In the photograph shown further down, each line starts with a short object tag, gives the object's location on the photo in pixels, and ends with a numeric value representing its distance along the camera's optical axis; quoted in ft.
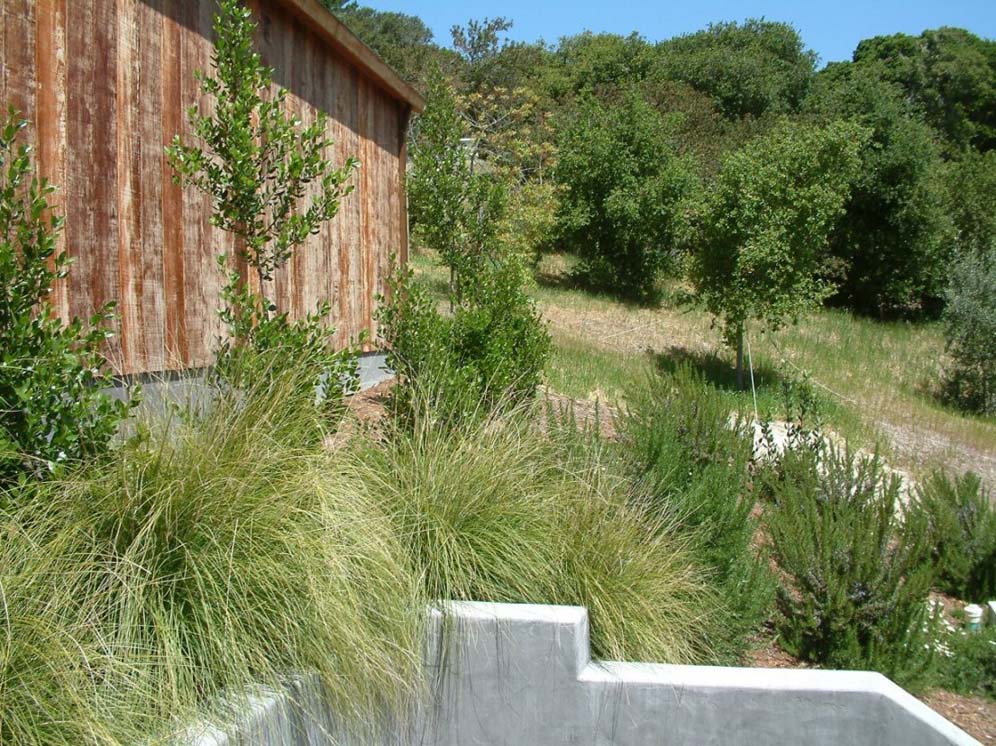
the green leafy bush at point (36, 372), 11.96
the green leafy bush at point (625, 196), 72.08
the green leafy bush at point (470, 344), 20.35
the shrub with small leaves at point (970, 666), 16.61
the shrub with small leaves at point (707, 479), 16.31
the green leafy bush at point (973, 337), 58.65
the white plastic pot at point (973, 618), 19.19
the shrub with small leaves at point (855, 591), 16.10
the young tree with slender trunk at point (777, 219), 50.21
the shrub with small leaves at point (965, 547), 21.65
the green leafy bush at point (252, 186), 16.61
